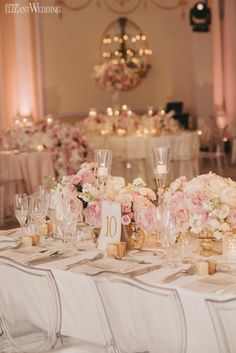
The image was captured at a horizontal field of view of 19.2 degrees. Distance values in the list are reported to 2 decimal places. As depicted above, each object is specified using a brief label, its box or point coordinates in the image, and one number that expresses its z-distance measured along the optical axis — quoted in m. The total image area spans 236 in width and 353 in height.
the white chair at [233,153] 12.88
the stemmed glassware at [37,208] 3.54
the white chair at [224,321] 2.39
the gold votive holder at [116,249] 3.17
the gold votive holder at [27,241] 3.50
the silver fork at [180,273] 2.74
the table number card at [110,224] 3.25
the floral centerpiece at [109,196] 3.29
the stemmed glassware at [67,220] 3.38
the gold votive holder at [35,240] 3.51
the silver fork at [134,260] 3.07
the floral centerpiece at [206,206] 3.02
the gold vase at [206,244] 3.12
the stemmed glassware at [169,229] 2.97
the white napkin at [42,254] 3.22
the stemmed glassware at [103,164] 3.61
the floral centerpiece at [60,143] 8.27
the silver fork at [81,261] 3.00
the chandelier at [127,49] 13.72
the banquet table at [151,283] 2.53
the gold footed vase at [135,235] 3.32
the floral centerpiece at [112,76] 11.88
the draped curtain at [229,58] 14.59
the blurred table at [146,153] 9.51
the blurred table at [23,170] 8.16
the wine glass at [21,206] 3.56
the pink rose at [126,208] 3.29
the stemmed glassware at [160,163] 3.65
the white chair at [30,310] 2.76
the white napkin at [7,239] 3.65
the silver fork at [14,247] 3.47
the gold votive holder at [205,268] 2.81
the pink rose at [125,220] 3.27
